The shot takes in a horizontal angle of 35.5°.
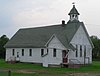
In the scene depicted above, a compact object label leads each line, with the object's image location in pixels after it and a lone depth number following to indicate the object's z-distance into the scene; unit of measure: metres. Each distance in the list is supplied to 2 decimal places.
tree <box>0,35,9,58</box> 44.00
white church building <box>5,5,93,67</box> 25.74
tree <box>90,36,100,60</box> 47.42
